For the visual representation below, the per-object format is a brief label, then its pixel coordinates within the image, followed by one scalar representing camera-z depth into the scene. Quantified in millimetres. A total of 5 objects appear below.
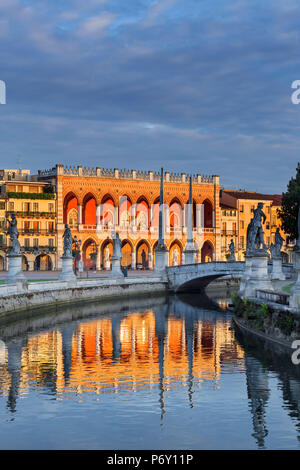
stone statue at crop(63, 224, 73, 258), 49375
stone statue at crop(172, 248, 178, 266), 94688
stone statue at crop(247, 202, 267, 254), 35722
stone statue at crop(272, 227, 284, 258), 53791
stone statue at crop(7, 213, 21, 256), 40500
